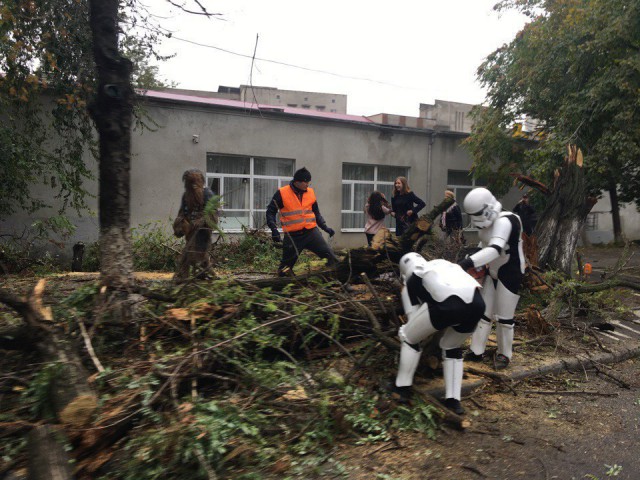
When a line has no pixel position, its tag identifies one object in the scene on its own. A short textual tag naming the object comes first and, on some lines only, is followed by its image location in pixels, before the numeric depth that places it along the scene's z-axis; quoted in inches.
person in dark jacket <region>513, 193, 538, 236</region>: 413.4
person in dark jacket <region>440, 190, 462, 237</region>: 343.9
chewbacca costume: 227.1
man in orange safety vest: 250.8
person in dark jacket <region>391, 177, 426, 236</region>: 351.3
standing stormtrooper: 176.4
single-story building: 520.7
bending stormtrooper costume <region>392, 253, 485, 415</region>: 137.9
